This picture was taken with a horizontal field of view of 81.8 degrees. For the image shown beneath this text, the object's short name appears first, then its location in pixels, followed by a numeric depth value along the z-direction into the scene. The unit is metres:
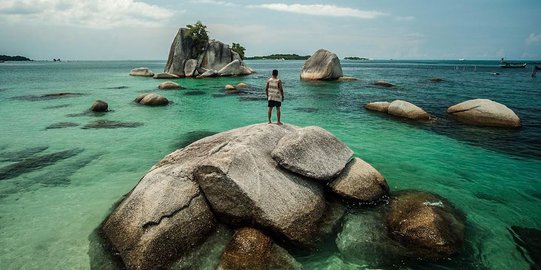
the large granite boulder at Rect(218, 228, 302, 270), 6.15
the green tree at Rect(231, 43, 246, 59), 77.38
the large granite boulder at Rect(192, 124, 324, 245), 6.83
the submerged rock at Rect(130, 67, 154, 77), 64.19
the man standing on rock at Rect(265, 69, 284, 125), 11.49
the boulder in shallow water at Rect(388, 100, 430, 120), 20.20
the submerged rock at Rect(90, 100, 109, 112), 23.28
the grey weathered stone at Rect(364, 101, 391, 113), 22.86
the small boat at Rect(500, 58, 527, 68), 82.40
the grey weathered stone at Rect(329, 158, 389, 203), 8.48
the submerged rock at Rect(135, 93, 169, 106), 26.38
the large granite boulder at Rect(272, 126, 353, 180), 7.96
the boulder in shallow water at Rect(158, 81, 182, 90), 39.53
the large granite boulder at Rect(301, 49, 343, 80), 46.22
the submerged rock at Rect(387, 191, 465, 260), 6.68
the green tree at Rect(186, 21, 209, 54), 60.89
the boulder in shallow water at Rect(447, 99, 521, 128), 18.00
